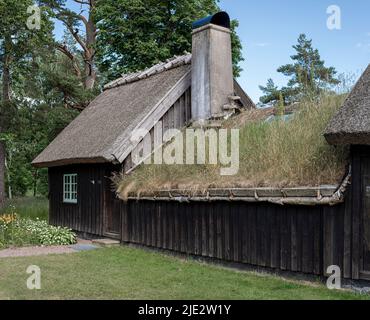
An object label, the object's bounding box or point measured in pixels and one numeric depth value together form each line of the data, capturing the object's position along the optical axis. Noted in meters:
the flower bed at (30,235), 12.07
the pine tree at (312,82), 9.98
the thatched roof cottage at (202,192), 6.96
